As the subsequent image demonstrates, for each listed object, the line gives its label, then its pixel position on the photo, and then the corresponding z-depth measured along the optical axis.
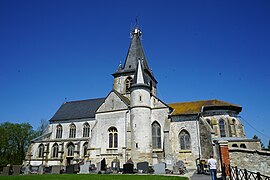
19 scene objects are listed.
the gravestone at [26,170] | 24.30
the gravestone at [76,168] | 22.84
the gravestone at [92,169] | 23.49
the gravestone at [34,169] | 23.95
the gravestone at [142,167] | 21.51
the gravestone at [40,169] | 23.44
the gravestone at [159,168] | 19.98
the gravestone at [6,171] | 21.59
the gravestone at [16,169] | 22.28
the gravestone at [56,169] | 22.24
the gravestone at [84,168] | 22.06
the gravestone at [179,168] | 20.38
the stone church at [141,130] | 26.33
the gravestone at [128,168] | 20.91
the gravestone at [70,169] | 22.25
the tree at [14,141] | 46.84
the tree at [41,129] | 54.39
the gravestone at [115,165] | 23.62
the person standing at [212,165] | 11.48
